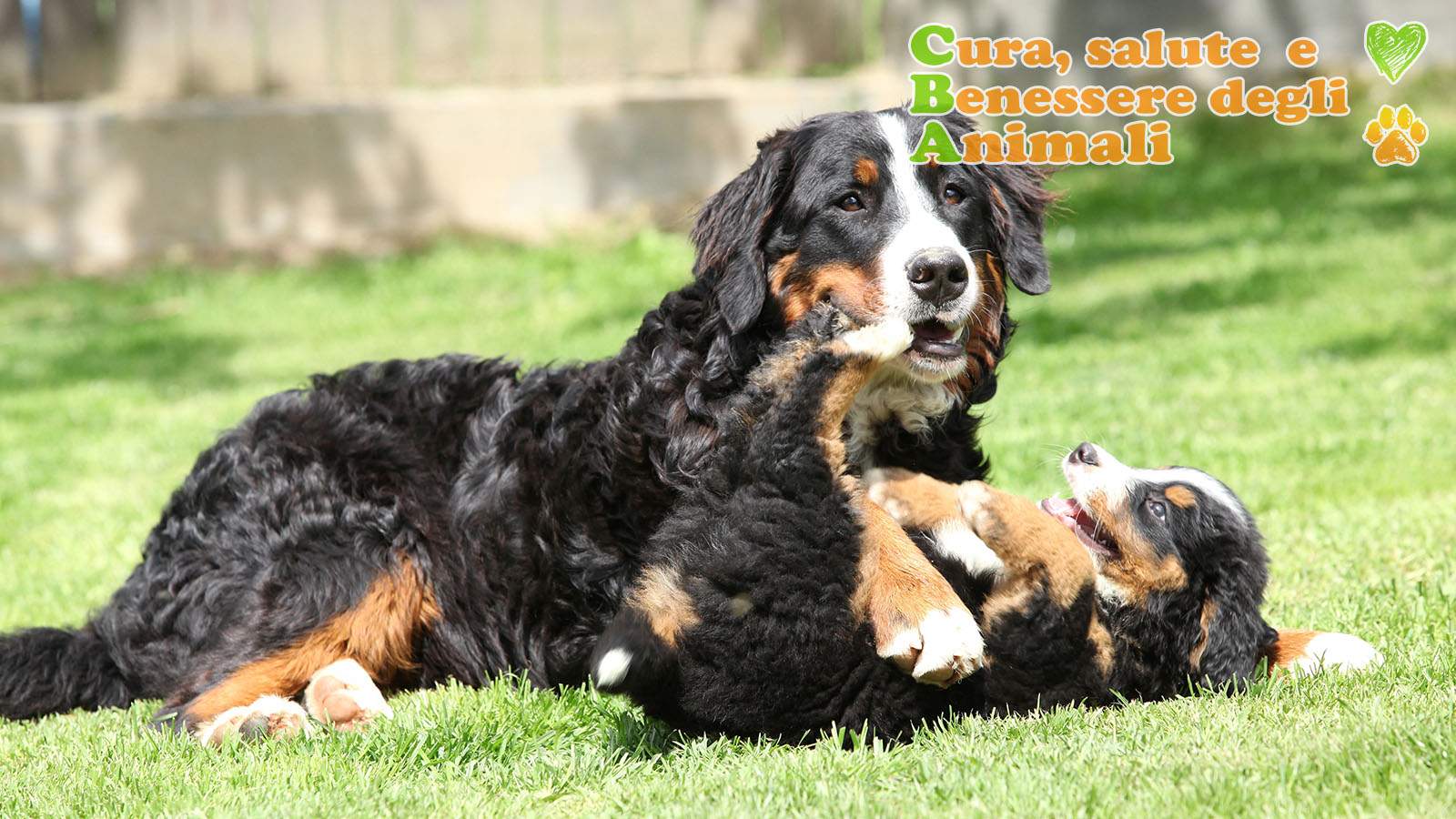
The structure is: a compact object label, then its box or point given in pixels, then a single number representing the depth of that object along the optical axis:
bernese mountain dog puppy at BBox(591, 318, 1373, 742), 6.56
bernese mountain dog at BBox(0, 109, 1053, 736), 7.80
